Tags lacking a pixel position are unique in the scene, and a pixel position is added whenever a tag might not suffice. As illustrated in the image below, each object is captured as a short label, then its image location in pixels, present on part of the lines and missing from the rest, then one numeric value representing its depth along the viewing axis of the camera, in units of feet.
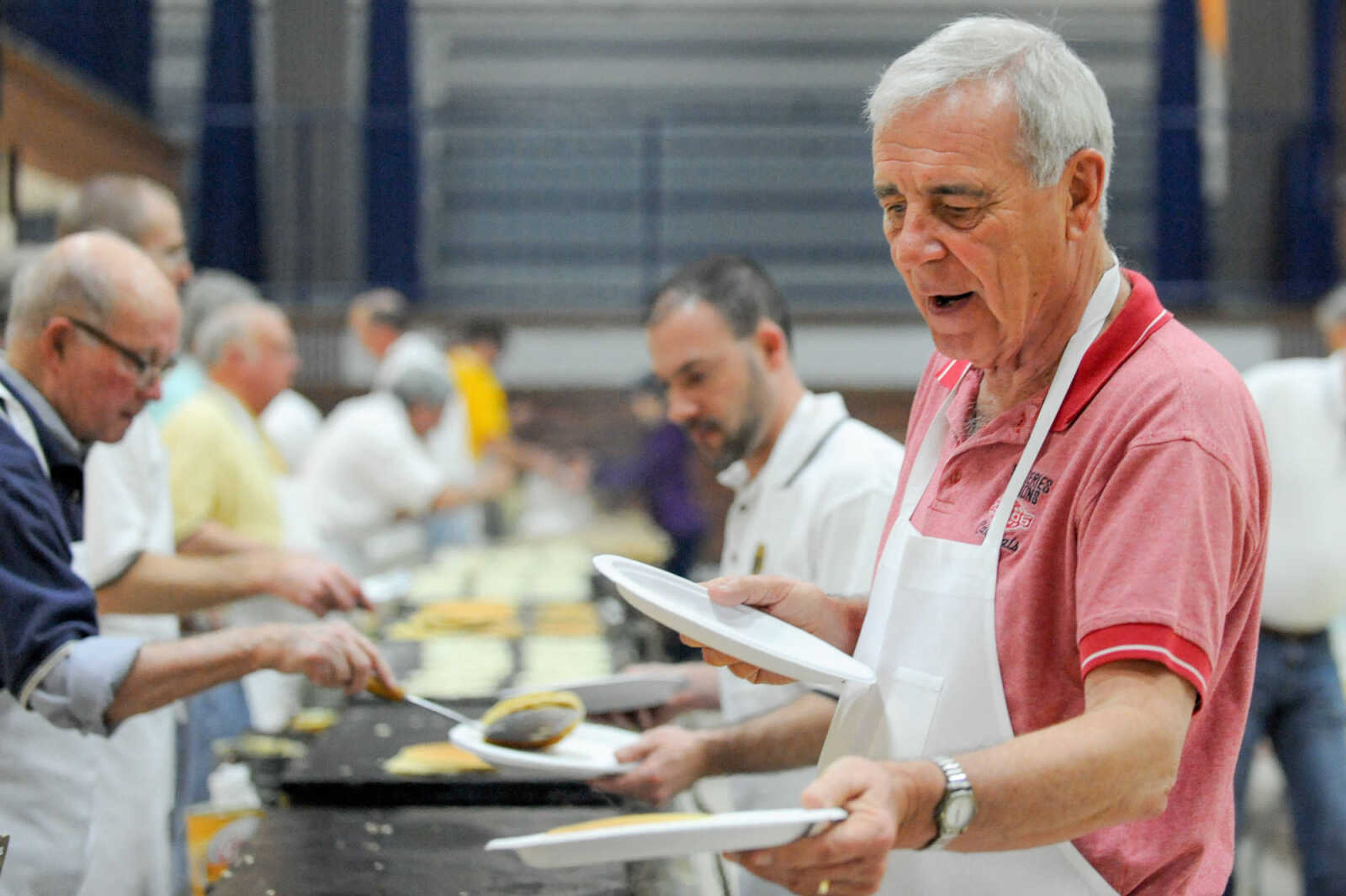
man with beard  10.65
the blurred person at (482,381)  32.97
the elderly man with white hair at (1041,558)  8.76
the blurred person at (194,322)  19.00
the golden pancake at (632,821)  9.19
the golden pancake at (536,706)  10.84
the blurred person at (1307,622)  13.85
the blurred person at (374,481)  24.96
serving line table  10.09
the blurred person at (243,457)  16.05
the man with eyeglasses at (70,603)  10.31
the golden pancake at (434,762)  11.08
